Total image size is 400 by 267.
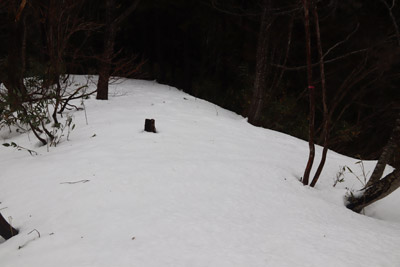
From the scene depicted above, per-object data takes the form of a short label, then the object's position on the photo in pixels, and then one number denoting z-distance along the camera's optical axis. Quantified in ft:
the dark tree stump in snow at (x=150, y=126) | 14.02
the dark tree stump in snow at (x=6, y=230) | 7.00
